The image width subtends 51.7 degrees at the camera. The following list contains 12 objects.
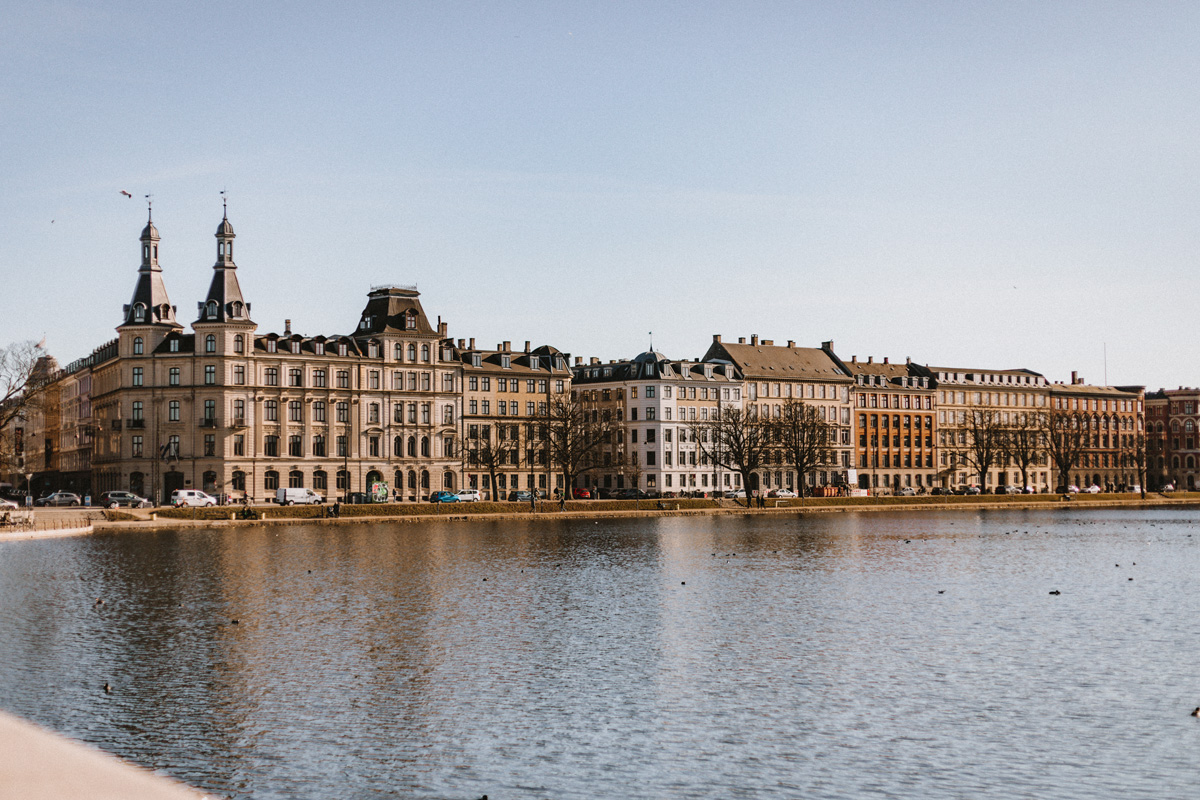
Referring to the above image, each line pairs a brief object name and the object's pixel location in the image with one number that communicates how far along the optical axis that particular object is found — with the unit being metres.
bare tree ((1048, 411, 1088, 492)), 188.50
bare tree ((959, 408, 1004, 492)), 179.75
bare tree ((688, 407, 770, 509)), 145.00
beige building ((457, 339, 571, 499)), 156.50
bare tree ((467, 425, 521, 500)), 145.01
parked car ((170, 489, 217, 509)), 115.38
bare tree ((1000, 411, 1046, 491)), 184.62
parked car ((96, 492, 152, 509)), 117.06
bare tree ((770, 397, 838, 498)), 151.12
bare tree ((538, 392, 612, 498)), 147.50
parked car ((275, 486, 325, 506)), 125.69
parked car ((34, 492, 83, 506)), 123.00
